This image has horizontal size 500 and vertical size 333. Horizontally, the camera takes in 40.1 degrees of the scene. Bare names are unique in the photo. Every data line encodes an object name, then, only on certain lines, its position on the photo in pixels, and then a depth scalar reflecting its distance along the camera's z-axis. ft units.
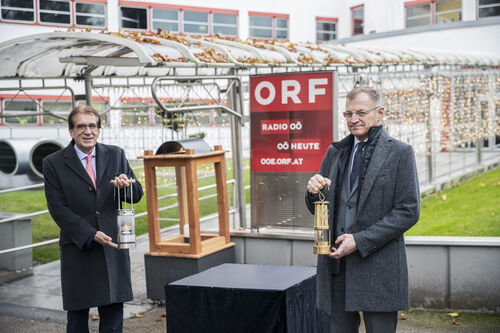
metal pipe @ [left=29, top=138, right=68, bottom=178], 58.59
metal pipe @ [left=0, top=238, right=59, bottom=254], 25.05
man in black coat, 13.43
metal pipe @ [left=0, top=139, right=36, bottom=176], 58.13
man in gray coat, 10.54
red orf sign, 21.35
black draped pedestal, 11.64
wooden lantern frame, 20.40
